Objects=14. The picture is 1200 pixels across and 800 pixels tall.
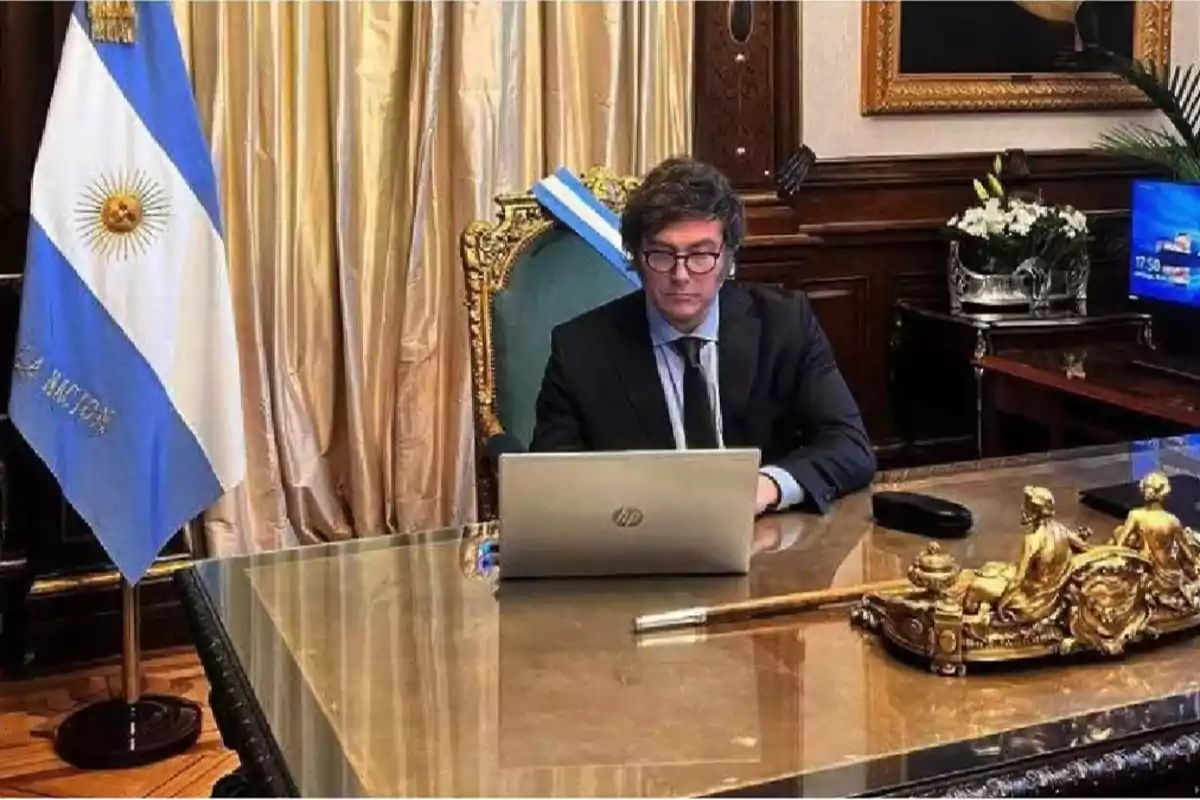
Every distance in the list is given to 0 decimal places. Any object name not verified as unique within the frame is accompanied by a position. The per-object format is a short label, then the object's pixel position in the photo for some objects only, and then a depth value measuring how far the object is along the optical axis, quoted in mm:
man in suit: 2387
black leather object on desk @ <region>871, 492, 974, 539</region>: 2023
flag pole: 3268
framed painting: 4453
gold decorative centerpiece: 1564
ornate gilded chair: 2766
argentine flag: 3094
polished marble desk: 1333
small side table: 4234
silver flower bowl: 4352
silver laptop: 1733
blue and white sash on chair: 2824
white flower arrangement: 4289
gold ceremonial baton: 1702
